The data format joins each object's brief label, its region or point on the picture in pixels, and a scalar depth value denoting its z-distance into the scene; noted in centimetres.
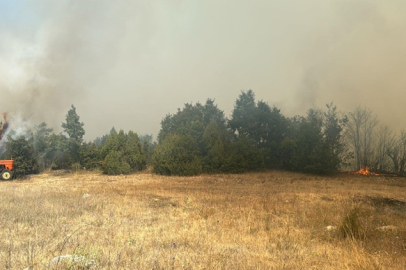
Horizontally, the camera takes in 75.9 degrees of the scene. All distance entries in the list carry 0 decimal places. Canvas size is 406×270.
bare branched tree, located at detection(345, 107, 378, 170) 3869
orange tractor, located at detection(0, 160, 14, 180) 2489
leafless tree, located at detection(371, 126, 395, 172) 3734
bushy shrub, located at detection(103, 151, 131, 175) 2967
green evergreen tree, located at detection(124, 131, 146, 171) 3241
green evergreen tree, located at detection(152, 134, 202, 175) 2889
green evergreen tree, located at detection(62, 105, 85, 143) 3462
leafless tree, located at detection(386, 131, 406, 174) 3503
